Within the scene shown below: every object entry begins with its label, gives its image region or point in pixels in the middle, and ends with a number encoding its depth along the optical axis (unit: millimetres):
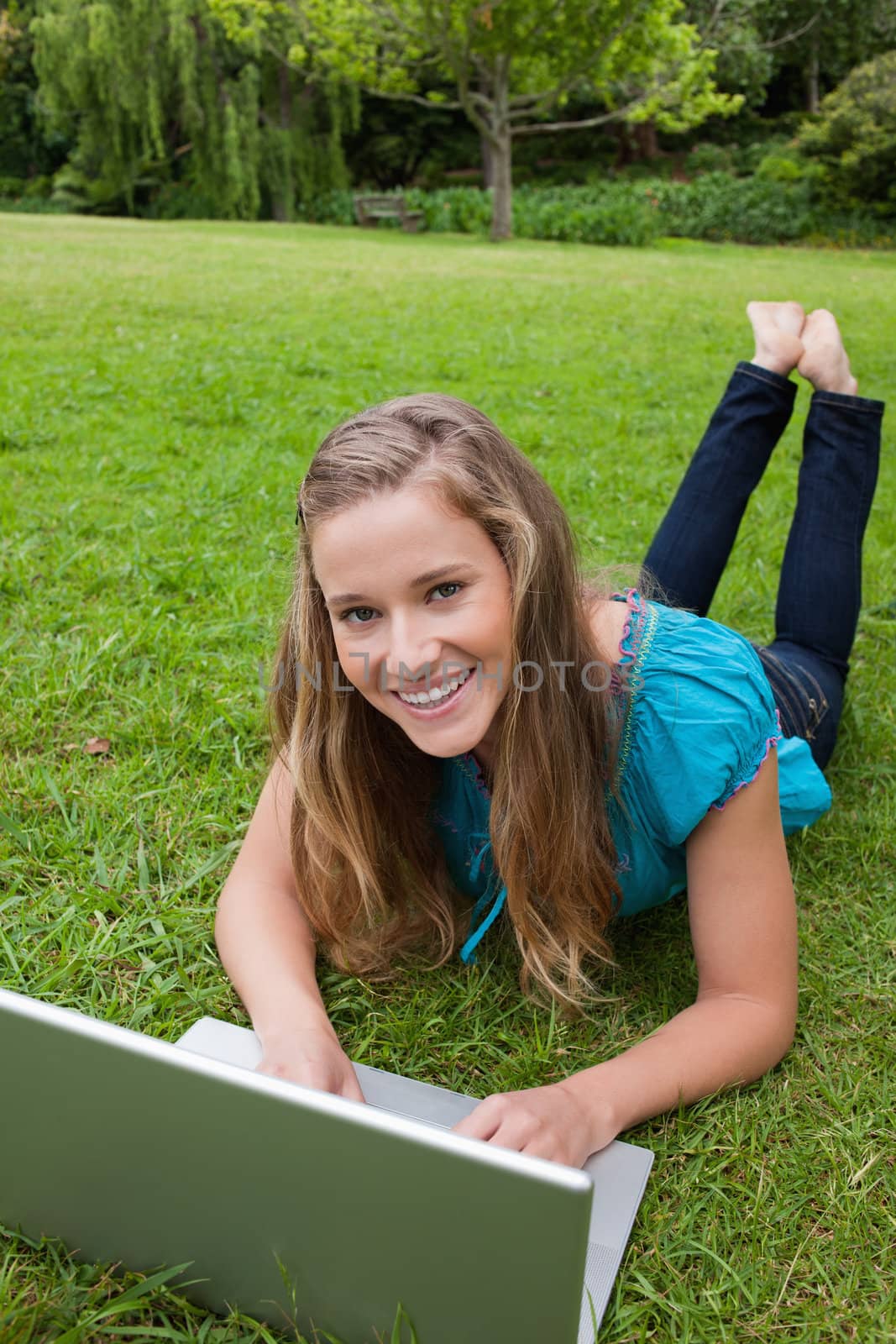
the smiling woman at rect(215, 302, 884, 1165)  1534
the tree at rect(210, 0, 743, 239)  16766
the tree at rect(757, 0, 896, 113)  26078
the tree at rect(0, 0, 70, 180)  28516
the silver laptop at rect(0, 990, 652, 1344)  930
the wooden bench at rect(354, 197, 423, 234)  20391
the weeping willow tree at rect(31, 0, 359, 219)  19609
